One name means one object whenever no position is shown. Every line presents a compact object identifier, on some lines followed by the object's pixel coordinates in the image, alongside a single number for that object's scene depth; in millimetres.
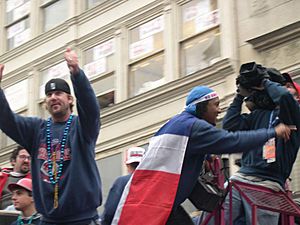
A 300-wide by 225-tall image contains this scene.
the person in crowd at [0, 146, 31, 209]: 7965
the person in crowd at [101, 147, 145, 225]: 6426
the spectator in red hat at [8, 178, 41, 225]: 6645
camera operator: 5443
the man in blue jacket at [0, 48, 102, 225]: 5129
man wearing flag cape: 5035
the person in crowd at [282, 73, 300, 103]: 6098
